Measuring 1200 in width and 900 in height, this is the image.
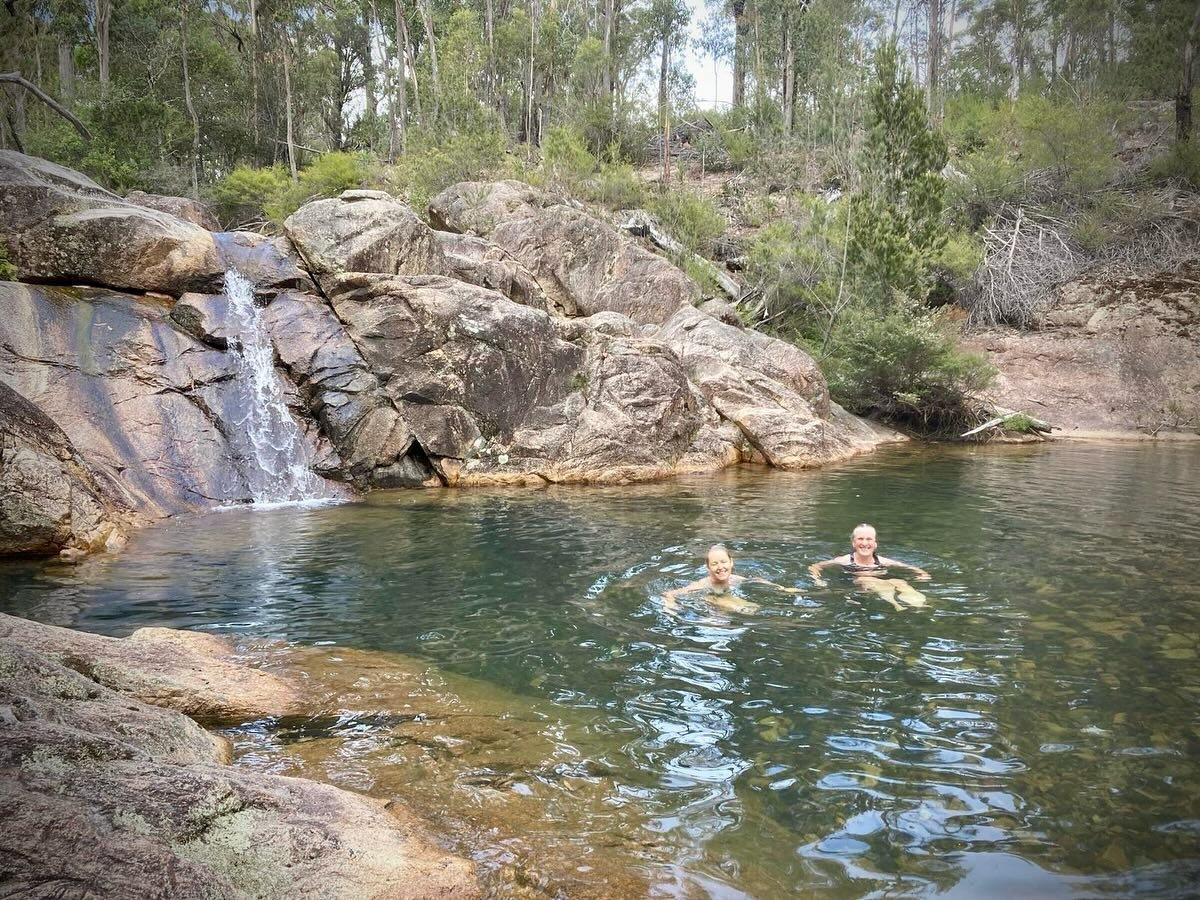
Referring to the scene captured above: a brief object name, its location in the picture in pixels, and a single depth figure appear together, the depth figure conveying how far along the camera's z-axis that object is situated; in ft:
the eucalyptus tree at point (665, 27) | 147.43
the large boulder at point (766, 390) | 60.80
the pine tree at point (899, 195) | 74.64
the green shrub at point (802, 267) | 86.17
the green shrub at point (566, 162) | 97.19
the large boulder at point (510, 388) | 53.88
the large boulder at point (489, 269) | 63.93
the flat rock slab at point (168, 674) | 17.65
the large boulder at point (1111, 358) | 79.30
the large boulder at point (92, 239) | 49.24
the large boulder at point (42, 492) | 31.73
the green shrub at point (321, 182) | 95.14
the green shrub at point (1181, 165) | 91.30
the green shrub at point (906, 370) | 70.49
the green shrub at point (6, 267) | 47.09
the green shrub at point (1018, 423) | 74.74
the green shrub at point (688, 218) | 94.17
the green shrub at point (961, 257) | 86.56
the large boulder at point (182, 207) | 68.54
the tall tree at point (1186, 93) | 91.81
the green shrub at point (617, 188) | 96.73
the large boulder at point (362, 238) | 58.23
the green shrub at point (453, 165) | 90.22
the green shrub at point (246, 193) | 99.30
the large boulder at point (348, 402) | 52.08
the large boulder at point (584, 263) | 77.20
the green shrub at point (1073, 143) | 92.63
